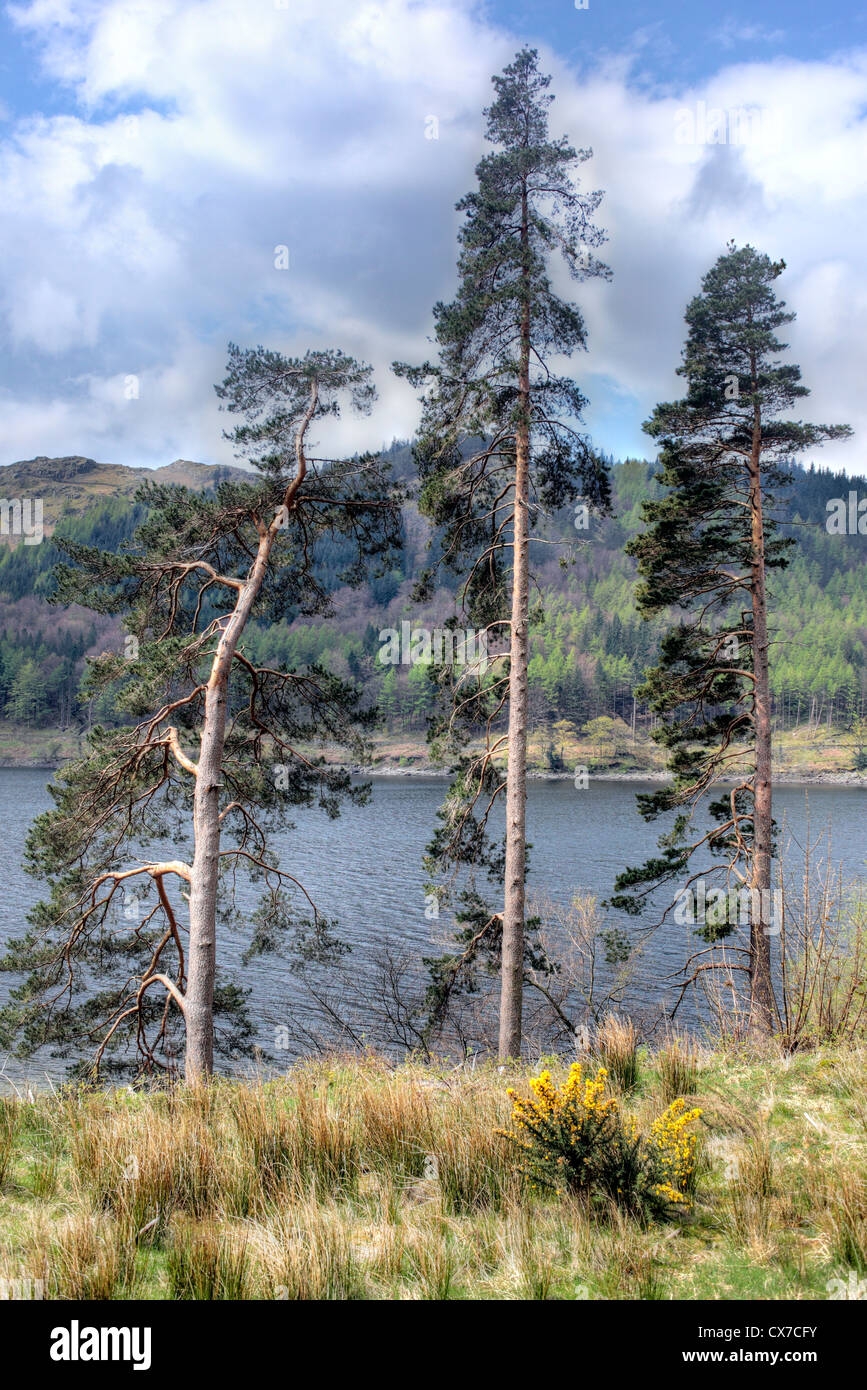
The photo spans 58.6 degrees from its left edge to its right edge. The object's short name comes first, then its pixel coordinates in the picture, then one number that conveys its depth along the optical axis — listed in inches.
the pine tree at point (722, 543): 535.2
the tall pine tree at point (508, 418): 465.7
